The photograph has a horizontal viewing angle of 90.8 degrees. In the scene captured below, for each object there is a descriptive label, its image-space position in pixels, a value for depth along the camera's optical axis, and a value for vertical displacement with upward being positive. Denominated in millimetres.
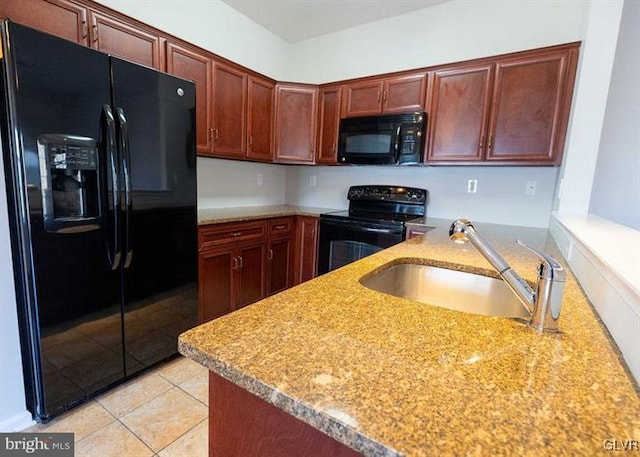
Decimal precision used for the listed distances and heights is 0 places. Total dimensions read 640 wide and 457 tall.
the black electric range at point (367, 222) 2562 -303
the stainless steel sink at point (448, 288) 1144 -383
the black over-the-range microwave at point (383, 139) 2604 +408
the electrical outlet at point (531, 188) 2519 +44
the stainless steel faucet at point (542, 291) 653 -212
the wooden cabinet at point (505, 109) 2170 +610
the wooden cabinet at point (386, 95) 2625 +792
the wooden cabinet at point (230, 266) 2262 -673
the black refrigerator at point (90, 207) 1311 -160
